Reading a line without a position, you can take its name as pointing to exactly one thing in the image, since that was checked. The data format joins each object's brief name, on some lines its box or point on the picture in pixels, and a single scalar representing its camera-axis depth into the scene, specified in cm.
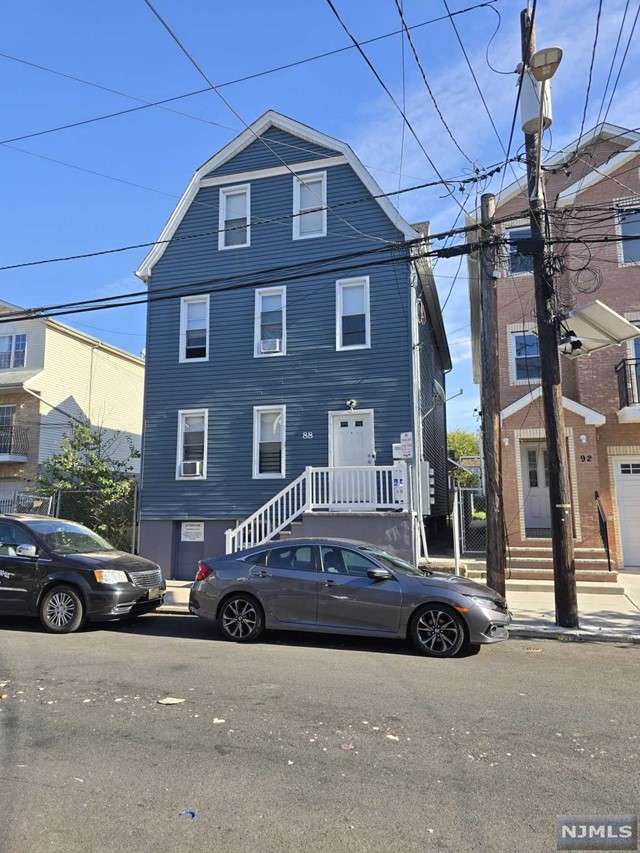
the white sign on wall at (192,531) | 1543
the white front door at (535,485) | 1477
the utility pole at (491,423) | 954
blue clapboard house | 1457
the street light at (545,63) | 827
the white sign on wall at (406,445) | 1280
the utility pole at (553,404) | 892
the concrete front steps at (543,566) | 1227
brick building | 1359
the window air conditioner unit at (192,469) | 1552
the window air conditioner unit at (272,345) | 1543
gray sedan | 716
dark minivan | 846
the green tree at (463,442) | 4684
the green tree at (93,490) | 1662
